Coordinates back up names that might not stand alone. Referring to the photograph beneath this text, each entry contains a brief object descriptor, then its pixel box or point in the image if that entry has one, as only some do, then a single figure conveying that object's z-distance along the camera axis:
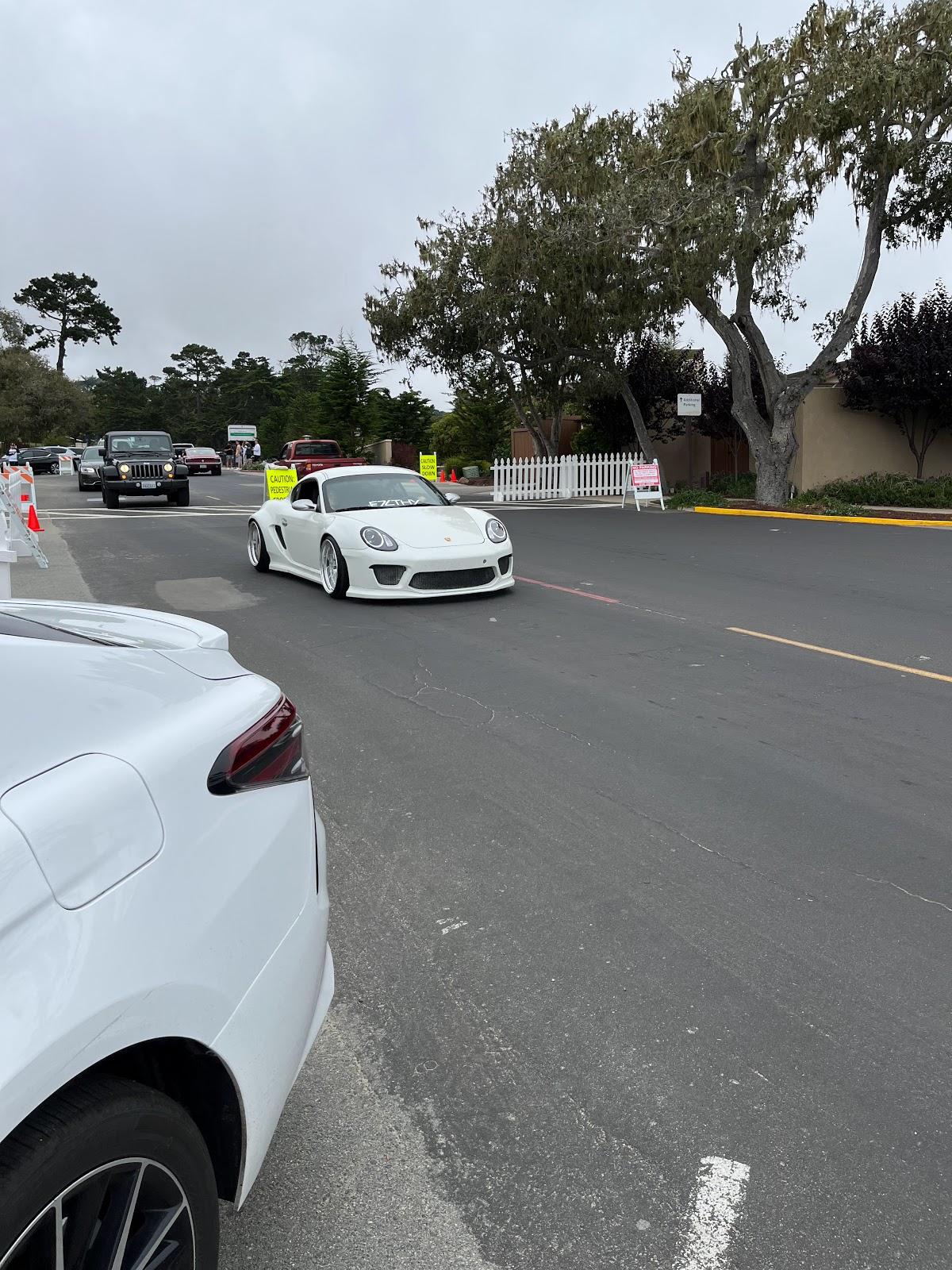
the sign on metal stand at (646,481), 23.08
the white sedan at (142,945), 1.53
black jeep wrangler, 26.66
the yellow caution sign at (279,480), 20.36
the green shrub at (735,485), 26.55
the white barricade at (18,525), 10.95
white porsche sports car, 10.41
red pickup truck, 31.66
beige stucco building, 25.17
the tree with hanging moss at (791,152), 19.42
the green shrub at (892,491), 22.16
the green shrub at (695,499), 23.91
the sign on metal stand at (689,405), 24.12
